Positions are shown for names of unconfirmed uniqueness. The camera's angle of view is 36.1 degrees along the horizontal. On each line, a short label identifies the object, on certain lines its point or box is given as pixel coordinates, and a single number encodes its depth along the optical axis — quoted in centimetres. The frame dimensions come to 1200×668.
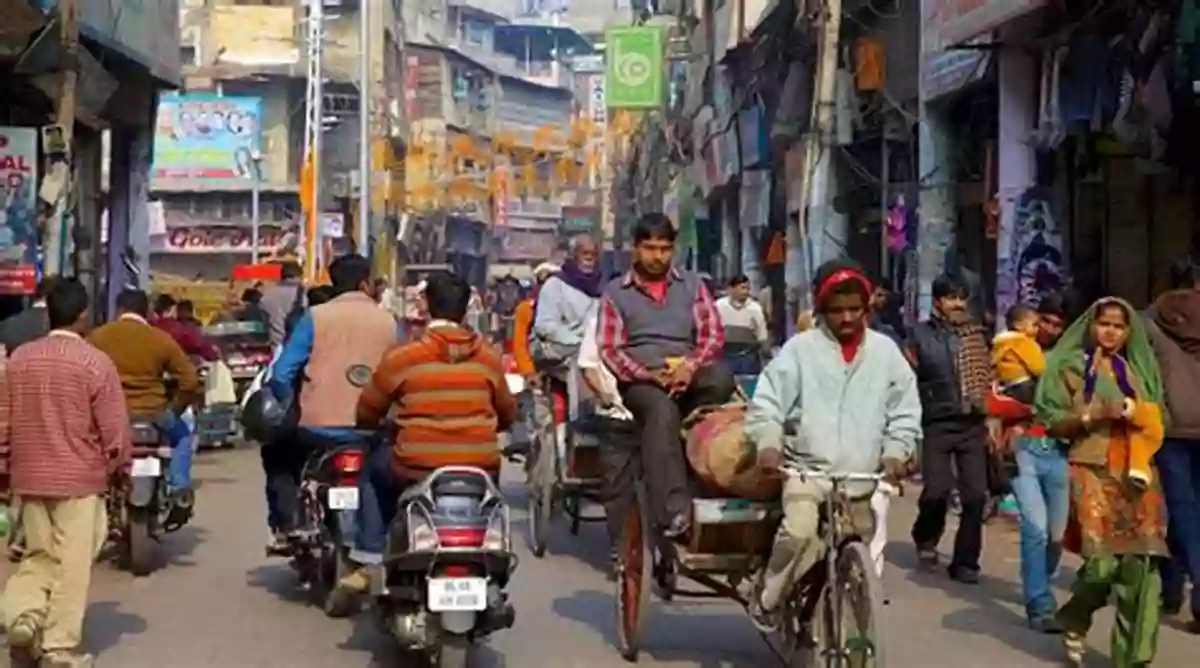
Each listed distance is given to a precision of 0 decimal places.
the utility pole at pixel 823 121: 2020
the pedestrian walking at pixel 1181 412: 943
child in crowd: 1059
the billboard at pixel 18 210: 1712
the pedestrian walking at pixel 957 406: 1122
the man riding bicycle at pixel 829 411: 723
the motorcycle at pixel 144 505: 1109
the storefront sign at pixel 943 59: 1848
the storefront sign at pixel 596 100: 9125
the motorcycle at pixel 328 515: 916
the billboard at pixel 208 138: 4919
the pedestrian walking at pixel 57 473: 805
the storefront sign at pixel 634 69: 4041
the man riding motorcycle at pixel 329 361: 967
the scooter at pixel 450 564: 750
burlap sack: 764
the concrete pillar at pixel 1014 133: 1786
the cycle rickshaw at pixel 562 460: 1197
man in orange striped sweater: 786
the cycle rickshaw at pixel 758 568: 677
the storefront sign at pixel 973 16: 1566
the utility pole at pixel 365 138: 4166
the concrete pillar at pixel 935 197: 2030
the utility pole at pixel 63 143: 1700
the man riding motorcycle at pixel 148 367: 1127
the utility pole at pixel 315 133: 3866
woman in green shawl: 809
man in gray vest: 828
